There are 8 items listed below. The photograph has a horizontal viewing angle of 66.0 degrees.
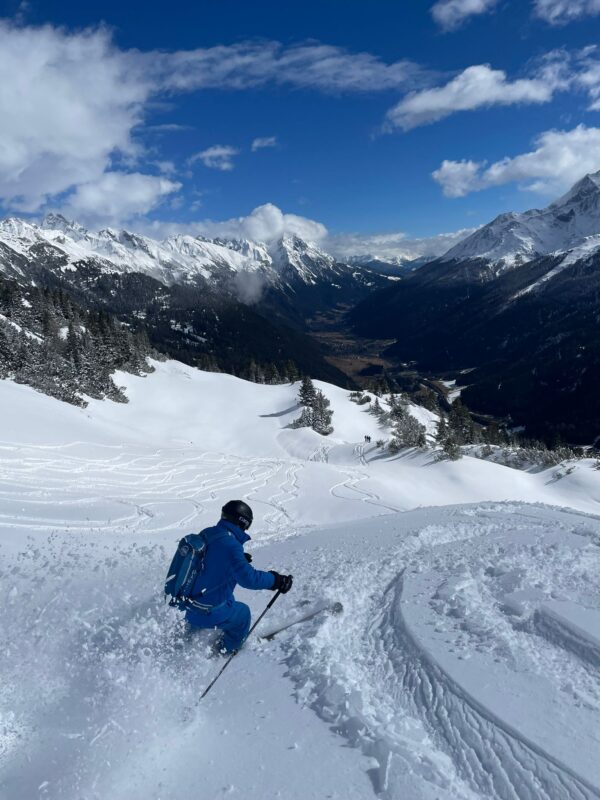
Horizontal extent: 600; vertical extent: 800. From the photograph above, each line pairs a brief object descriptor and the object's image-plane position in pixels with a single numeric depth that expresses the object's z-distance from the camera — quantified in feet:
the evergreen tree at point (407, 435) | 153.79
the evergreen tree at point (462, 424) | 282.97
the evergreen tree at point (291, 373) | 356.07
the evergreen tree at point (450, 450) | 126.72
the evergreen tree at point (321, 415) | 223.30
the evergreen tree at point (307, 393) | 237.86
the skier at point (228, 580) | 21.25
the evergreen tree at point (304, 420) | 221.05
